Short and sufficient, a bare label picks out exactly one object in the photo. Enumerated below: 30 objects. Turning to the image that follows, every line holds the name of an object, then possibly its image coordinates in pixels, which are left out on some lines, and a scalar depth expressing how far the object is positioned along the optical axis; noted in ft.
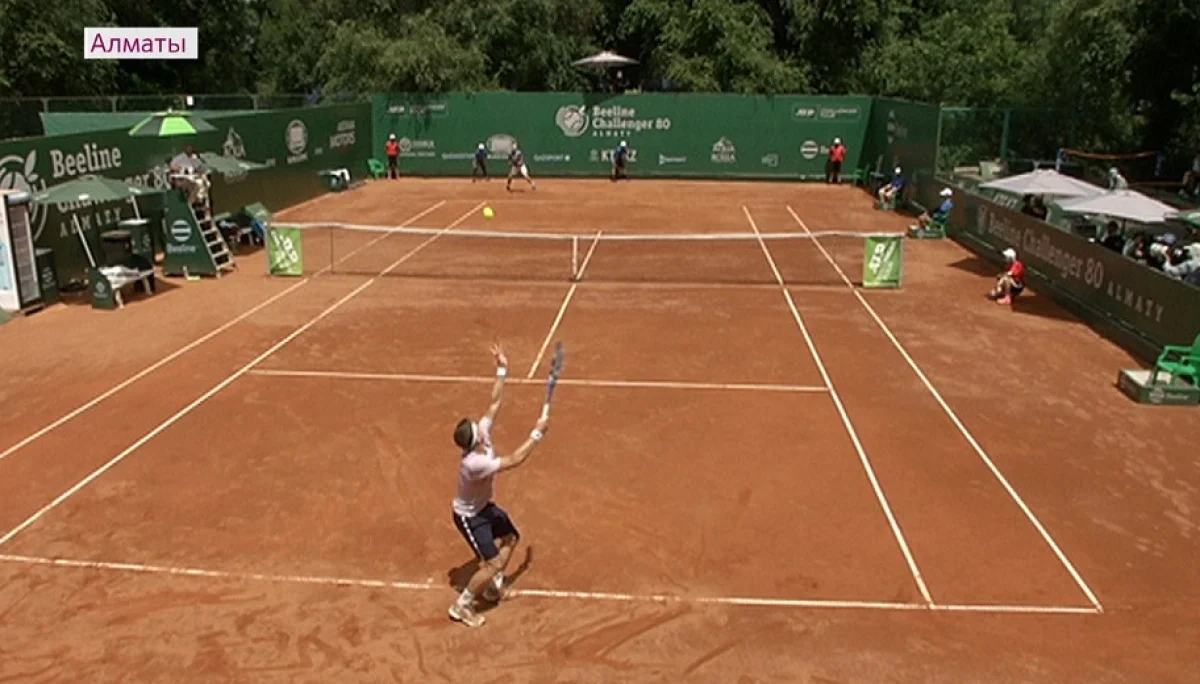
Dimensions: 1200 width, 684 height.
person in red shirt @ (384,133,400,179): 123.34
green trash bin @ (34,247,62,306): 58.23
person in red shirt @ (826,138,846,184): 121.19
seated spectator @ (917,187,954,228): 85.08
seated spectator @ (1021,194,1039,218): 74.13
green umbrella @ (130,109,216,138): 70.44
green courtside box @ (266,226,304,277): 67.00
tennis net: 68.28
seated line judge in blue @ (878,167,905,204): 101.40
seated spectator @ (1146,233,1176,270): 55.98
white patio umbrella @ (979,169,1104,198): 69.41
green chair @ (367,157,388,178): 125.39
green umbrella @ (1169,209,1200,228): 57.11
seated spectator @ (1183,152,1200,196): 92.63
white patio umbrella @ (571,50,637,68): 143.33
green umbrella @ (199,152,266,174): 74.69
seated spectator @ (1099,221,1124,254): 61.46
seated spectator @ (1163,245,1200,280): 52.11
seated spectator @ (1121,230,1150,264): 59.00
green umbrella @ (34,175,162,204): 57.67
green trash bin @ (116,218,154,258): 63.82
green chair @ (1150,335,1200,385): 44.80
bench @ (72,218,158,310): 58.59
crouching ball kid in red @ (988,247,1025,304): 62.28
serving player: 24.89
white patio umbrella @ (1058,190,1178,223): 59.72
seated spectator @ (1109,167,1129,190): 81.23
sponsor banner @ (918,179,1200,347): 48.88
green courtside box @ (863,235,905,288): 65.26
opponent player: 115.44
